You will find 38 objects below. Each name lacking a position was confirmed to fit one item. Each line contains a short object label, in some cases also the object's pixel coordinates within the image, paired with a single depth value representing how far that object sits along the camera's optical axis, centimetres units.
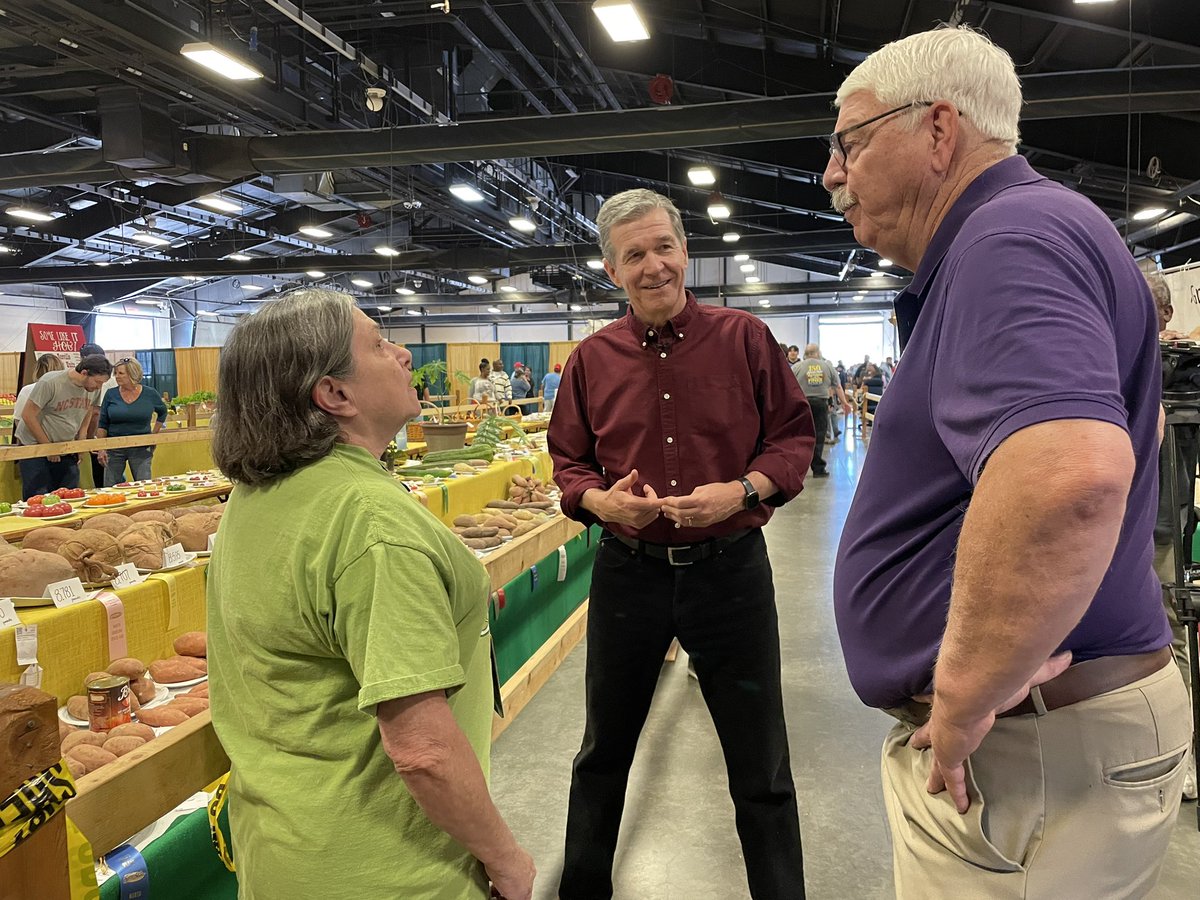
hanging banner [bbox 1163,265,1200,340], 711
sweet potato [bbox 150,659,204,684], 227
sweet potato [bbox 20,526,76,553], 251
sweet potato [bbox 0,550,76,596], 211
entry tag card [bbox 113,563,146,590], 234
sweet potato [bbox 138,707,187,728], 199
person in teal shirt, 700
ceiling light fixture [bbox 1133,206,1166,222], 977
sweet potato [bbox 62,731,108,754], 179
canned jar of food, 191
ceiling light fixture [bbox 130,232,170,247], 1695
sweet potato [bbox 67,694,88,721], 201
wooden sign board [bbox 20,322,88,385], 728
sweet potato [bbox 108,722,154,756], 183
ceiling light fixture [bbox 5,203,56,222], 1195
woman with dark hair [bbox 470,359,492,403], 1057
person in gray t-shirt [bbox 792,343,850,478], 1136
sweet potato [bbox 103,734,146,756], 176
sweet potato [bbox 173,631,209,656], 244
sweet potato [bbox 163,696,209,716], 202
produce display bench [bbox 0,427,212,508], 580
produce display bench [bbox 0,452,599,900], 127
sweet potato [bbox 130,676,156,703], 214
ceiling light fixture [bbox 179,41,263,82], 585
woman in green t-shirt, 106
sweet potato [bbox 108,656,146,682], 214
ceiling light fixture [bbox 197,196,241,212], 1298
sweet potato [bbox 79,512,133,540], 276
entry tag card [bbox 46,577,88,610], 213
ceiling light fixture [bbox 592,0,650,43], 522
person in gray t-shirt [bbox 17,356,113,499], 617
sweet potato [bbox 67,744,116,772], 169
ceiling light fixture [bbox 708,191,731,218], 1173
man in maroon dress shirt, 206
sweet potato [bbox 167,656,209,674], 232
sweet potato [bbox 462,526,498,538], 377
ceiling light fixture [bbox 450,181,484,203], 1147
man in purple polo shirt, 79
